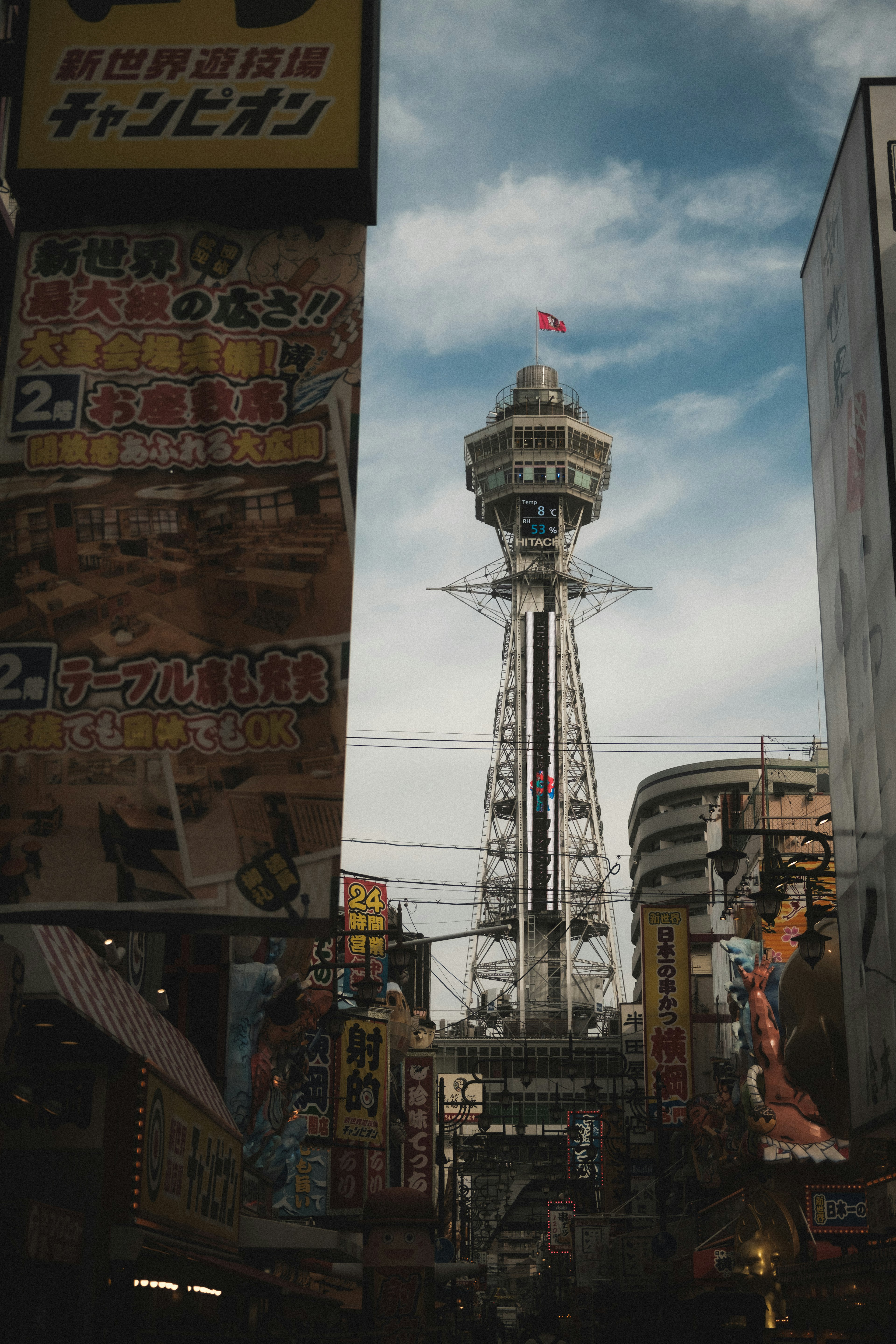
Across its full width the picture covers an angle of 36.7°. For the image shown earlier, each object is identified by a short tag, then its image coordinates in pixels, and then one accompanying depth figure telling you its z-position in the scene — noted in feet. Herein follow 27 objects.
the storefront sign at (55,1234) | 32.91
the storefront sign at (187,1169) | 38.83
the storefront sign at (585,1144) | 255.29
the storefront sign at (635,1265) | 141.08
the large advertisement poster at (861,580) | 63.77
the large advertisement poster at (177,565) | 31.01
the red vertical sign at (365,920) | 120.57
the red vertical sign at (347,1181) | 96.17
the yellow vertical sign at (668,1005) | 149.89
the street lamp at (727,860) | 60.59
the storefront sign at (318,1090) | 94.02
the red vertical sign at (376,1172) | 110.63
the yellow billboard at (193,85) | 36.60
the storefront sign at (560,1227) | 223.10
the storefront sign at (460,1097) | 148.66
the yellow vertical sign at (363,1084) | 94.27
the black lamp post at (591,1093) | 180.86
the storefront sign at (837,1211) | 89.92
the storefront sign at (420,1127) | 138.21
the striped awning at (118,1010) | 36.94
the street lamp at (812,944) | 62.69
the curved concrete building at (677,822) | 483.10
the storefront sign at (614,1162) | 207.41
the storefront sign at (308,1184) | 88.69
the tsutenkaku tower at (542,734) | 397.39
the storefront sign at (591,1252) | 166.30
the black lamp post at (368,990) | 74.74
